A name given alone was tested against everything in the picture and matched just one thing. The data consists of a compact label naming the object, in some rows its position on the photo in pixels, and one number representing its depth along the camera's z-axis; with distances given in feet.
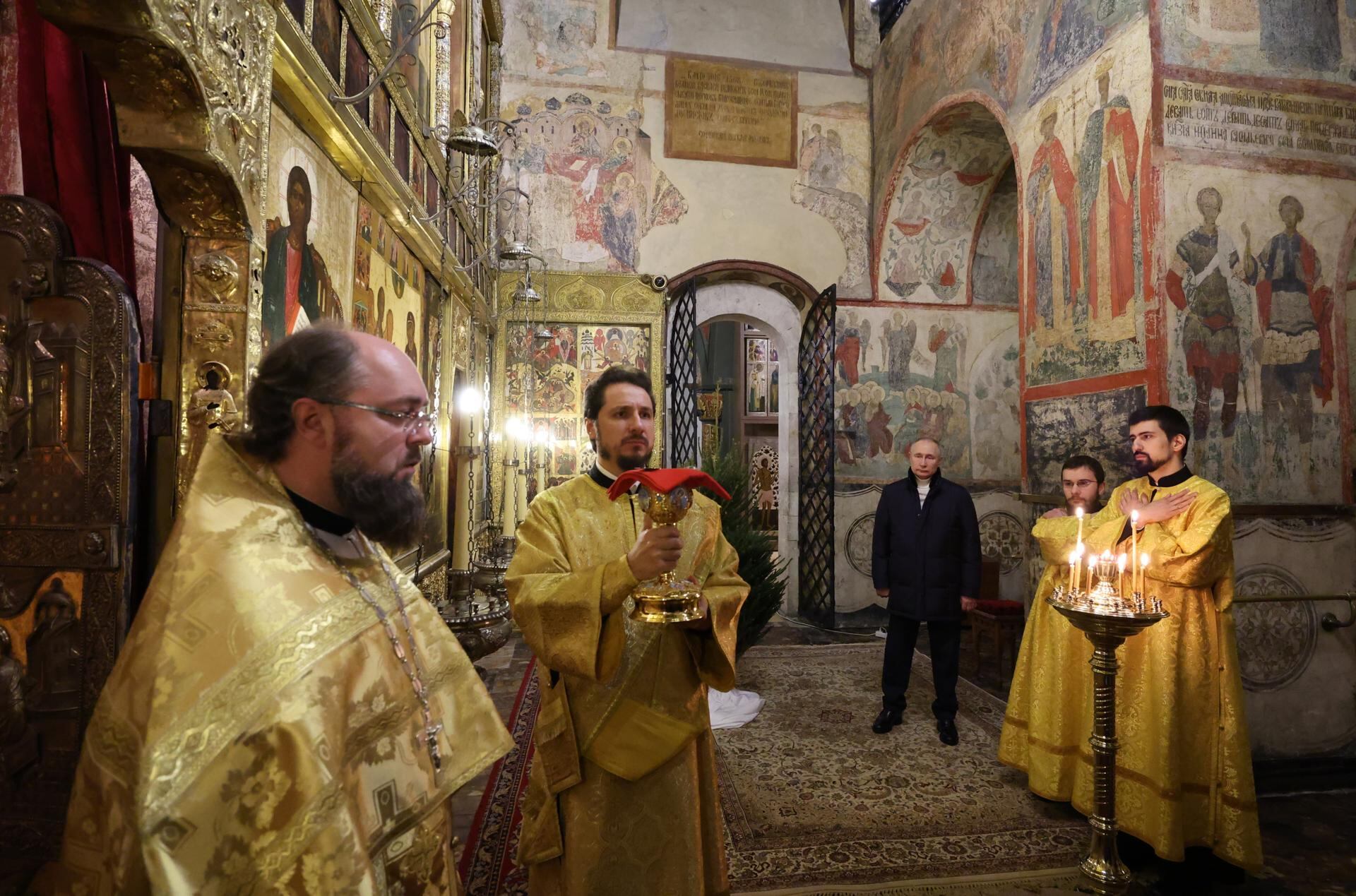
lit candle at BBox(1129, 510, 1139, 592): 10.85
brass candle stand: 8.57
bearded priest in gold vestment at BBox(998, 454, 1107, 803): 12.66
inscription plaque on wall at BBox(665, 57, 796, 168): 32.45
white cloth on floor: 17.35
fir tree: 19.51
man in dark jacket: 16.33
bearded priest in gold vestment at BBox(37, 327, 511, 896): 3.41
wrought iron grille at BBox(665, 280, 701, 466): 31.40
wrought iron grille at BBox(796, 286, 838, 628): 29.48
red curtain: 6.59
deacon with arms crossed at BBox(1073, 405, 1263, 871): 10.69
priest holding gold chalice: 6.97
